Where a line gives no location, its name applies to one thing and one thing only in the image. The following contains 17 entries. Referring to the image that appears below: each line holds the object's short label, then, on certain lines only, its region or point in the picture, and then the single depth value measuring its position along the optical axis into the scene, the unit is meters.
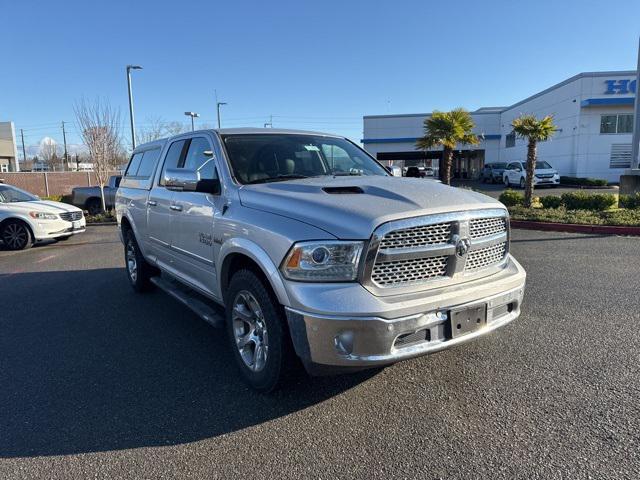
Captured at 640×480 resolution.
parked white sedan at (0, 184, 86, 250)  10.73
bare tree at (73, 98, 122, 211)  17.63
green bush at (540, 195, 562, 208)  14.58
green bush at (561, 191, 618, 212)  13.36
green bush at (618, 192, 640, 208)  13.39
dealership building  30.22
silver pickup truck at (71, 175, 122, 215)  17.45
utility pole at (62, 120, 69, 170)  68.34
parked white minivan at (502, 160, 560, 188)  27.28
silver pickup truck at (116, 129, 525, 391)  2.76
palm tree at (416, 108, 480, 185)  20.05
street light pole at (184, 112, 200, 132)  26.28
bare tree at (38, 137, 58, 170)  76.56
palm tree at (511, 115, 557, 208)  14.98
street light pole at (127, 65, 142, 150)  20.09
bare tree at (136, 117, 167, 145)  35.84
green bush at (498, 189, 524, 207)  15.33
